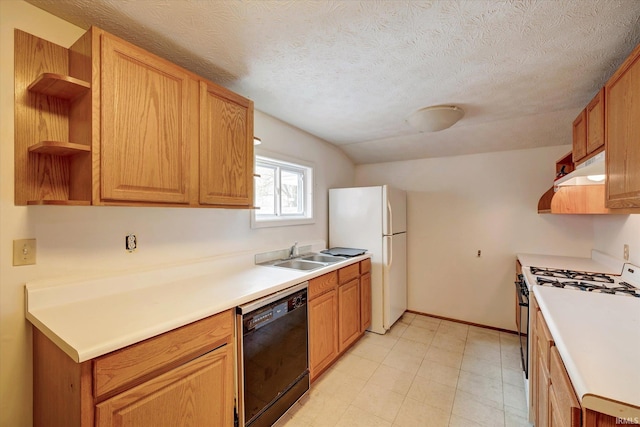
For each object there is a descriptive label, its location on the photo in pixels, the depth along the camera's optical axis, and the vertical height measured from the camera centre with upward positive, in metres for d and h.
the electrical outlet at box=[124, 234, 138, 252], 1.56 -0.18
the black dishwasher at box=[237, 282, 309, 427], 1.49 -0.88
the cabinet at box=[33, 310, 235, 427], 0.95 -0.68
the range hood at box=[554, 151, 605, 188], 1.46 +0.24
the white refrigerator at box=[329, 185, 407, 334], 2.98 -0.25
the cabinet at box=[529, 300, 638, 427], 0.76 -0.67
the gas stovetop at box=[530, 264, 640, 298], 1.67 -0.47
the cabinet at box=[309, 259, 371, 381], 2.12 -0.90
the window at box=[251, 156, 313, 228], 2.56 +0.20
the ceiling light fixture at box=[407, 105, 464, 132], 2.26 +0.82
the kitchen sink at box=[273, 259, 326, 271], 2.45 -0.48
